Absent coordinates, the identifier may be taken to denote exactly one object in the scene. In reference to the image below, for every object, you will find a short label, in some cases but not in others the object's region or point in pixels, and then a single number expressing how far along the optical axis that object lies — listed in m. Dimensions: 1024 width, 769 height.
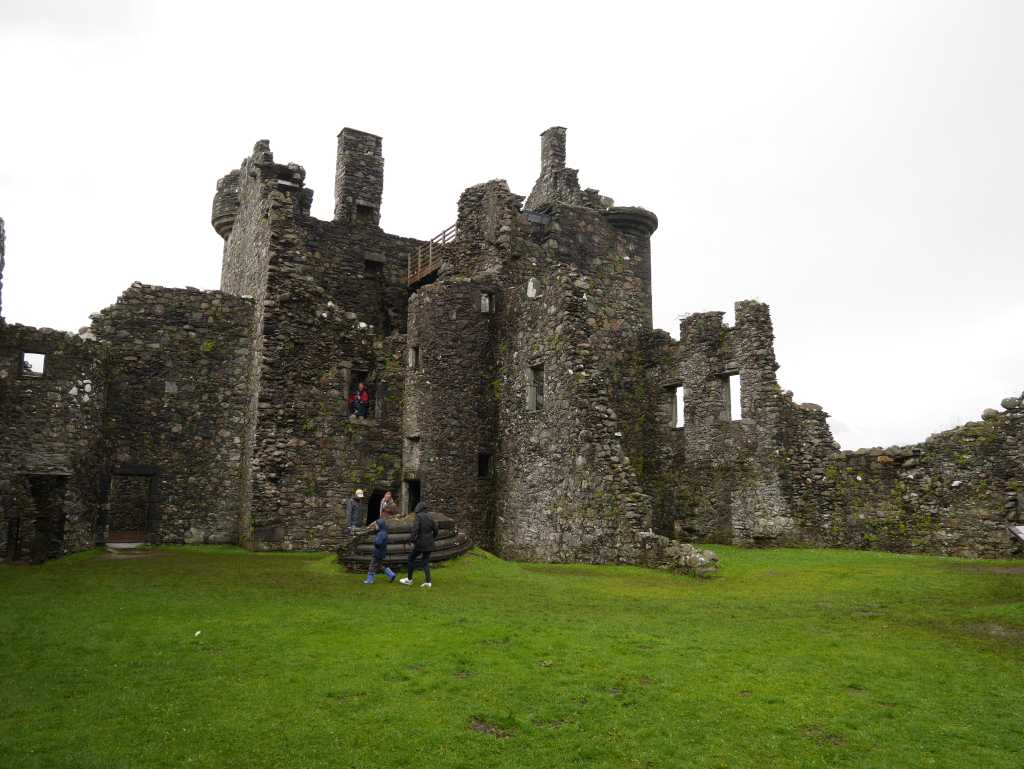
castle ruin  20.81
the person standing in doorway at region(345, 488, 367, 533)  23.25
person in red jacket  25.12
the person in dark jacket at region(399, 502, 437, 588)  15.64
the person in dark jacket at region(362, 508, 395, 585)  16.27
